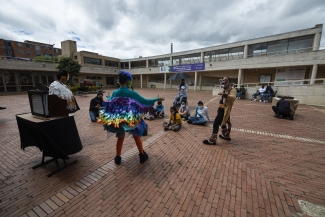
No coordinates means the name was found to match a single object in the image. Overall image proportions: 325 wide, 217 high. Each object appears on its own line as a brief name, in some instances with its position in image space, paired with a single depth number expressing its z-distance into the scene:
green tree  18.17
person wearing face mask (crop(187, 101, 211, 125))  5.71
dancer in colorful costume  2.53
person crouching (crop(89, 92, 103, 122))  6.24
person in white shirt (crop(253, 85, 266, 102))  12.75
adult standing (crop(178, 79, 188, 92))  7.64
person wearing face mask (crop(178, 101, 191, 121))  6.37
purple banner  21.56
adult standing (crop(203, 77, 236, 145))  3.66
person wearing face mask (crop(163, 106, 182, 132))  5.15
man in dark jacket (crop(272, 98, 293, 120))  6.62
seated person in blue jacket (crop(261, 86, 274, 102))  12.20
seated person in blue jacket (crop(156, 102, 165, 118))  6.78
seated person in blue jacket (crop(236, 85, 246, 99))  14.09
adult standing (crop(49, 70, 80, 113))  2.84
